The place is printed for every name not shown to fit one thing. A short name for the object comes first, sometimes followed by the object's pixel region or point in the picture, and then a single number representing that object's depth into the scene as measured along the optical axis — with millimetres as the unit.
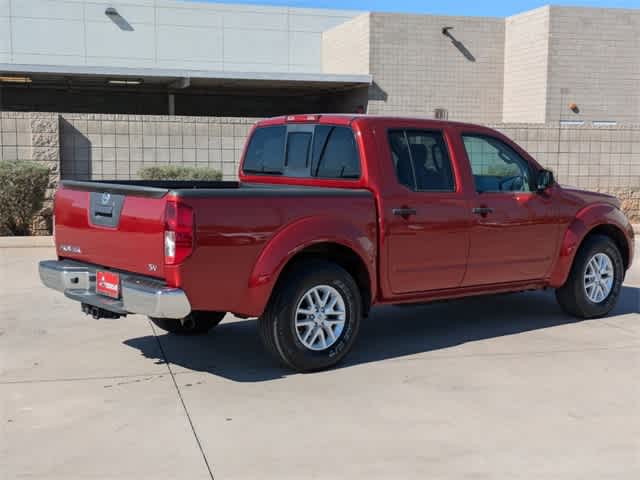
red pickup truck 5434
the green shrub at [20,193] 13531
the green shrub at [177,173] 14633
